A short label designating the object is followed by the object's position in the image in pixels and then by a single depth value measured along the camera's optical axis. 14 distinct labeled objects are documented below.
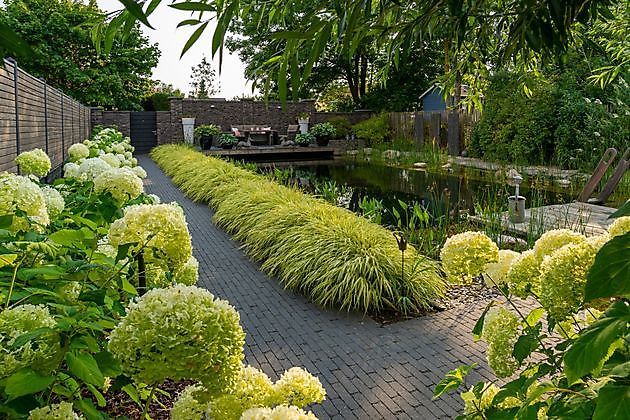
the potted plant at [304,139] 19.05
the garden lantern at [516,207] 5.80
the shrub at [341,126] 19.89
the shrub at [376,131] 18.14
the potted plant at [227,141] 18.30
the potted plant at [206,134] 18.52
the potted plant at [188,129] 19.70
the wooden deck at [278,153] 18.34
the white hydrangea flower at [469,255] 1.40
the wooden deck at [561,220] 5.33
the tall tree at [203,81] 30.14
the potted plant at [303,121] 20.34
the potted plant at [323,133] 19.22
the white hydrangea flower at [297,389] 0.97
